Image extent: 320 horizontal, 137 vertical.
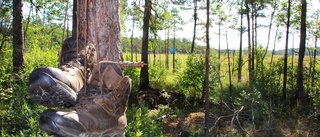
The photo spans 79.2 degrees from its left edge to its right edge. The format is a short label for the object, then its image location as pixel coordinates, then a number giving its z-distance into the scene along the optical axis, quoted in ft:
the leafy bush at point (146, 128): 10.26
